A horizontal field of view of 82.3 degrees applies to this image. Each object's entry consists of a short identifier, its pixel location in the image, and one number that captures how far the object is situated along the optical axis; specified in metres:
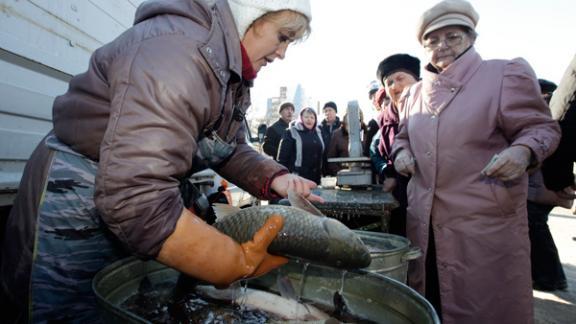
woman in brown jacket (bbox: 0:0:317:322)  1.00
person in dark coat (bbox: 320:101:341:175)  7.87
